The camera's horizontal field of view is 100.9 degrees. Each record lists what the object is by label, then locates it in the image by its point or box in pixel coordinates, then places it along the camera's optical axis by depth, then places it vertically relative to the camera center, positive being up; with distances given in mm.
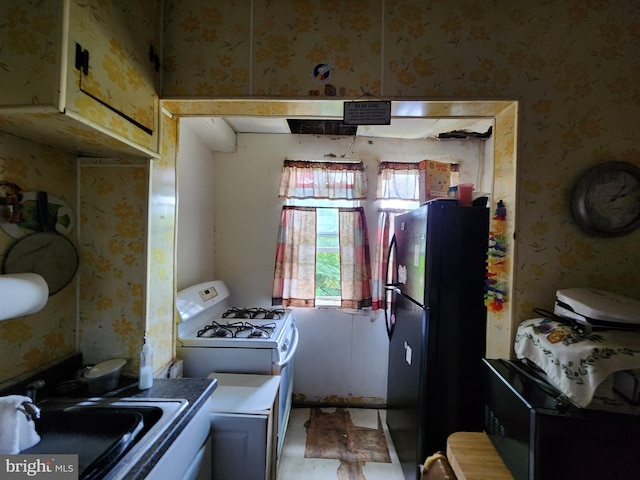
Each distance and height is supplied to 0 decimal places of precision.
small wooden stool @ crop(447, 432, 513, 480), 806 -709
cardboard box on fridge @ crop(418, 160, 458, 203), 1748 +415
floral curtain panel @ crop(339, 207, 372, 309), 2299 -175
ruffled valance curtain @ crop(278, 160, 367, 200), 2340 +528
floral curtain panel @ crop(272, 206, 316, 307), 2326 -184
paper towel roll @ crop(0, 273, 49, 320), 750 -192
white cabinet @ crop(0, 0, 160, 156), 690 +467
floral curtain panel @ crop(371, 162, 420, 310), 2318 +399
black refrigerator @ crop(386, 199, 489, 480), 1303 -412
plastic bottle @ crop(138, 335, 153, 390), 1080 -551
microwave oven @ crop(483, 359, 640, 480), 688 -519
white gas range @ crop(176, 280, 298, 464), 1498 -624
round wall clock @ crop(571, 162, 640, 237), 983 +180
